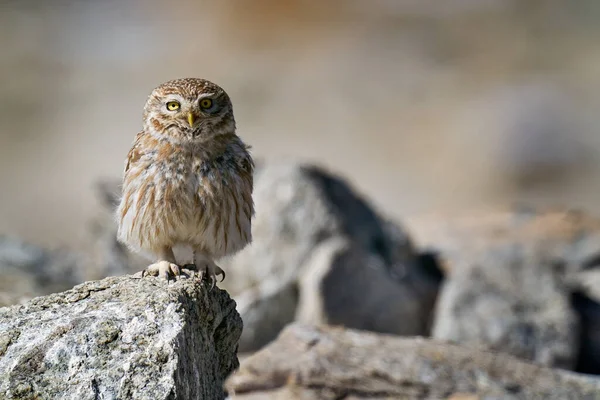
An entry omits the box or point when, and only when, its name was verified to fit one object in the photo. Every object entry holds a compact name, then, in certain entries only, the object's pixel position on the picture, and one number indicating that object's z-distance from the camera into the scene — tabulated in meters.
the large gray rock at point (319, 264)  19.81
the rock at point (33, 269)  18.78
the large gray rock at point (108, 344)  8.30
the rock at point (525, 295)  18.94
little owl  12.17
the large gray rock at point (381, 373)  13.80
